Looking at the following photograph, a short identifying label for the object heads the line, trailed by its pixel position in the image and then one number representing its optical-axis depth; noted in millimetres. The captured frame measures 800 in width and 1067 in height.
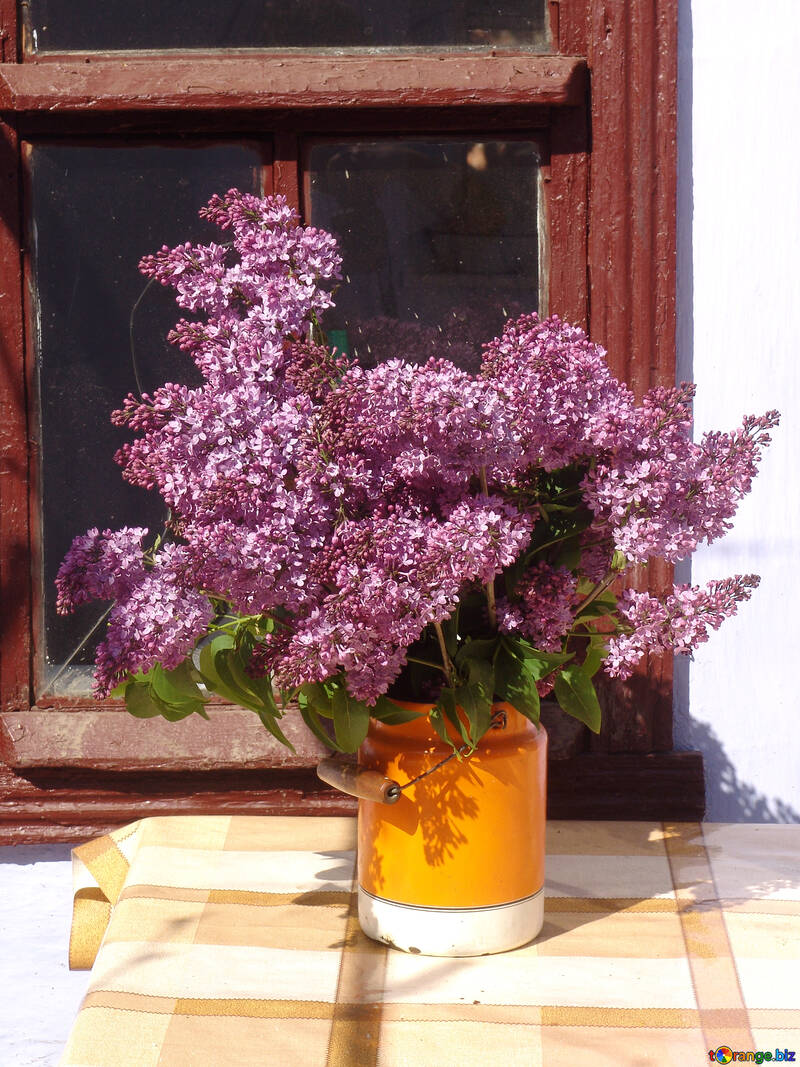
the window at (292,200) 1864
